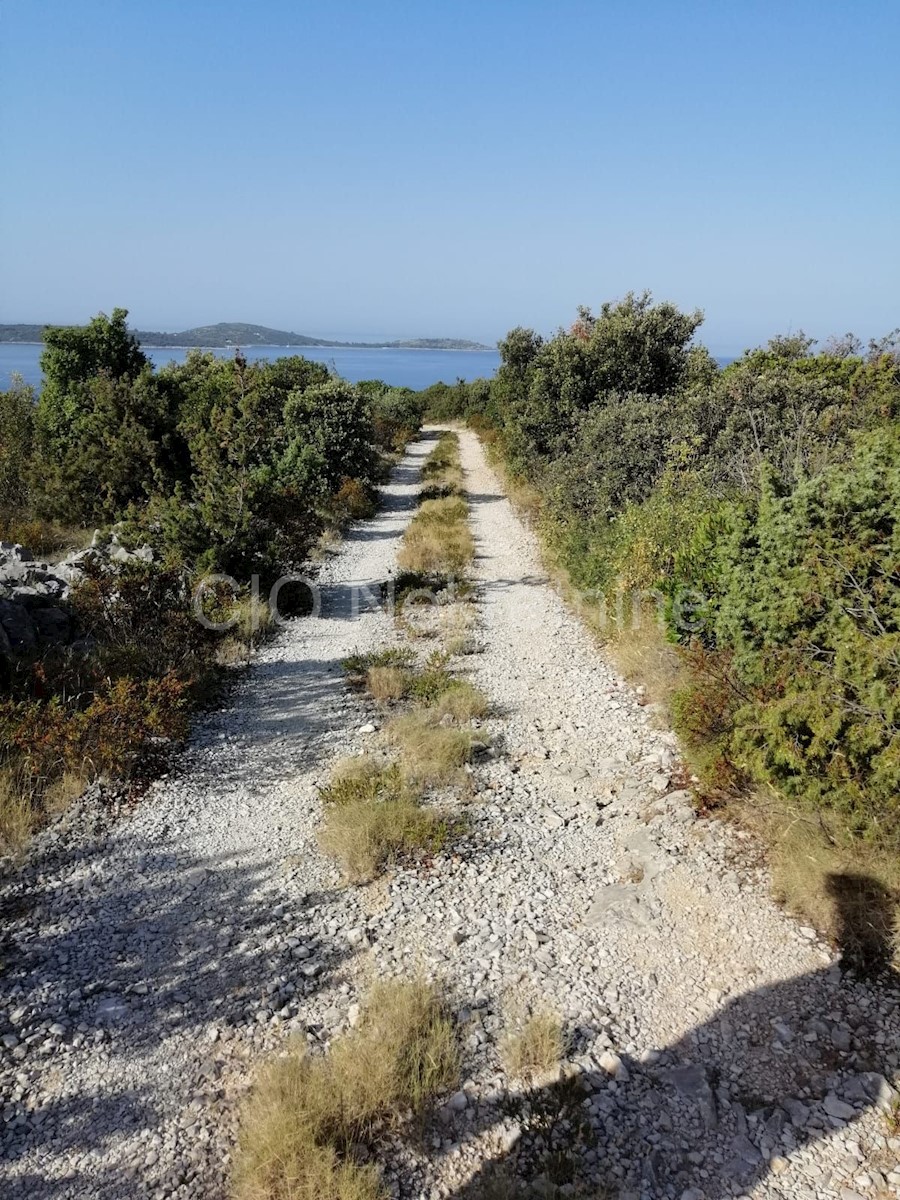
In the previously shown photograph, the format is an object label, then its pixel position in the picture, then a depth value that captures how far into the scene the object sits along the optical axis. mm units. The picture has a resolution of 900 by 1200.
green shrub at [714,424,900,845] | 4898
